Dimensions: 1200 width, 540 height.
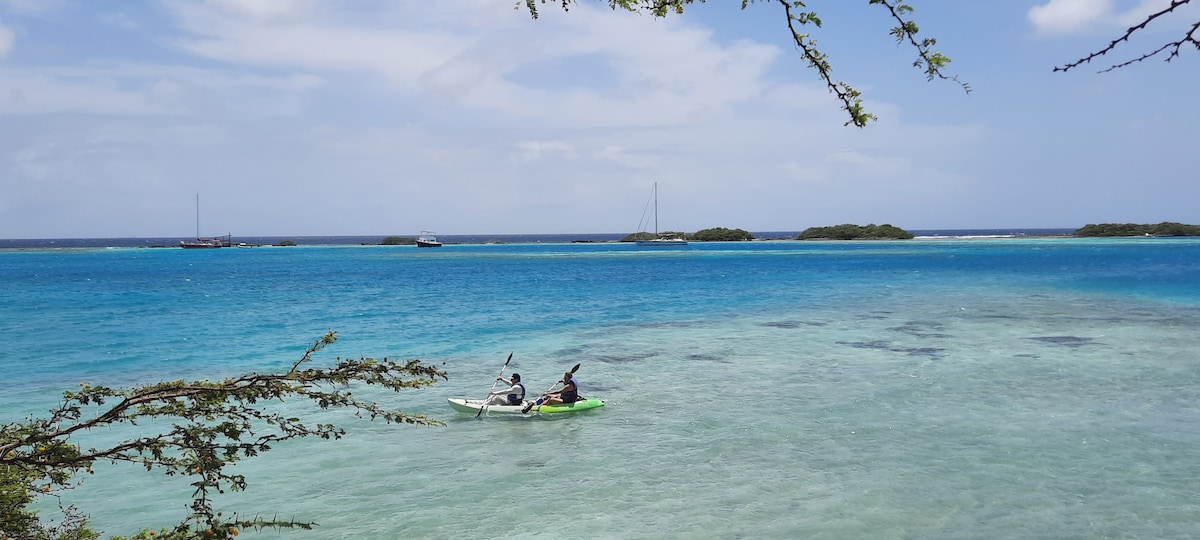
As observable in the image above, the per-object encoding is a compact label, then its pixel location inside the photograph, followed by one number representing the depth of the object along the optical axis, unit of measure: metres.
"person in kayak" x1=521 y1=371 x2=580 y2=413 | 17.84
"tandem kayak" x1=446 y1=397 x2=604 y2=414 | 17.72
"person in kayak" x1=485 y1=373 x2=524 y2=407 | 17.89
